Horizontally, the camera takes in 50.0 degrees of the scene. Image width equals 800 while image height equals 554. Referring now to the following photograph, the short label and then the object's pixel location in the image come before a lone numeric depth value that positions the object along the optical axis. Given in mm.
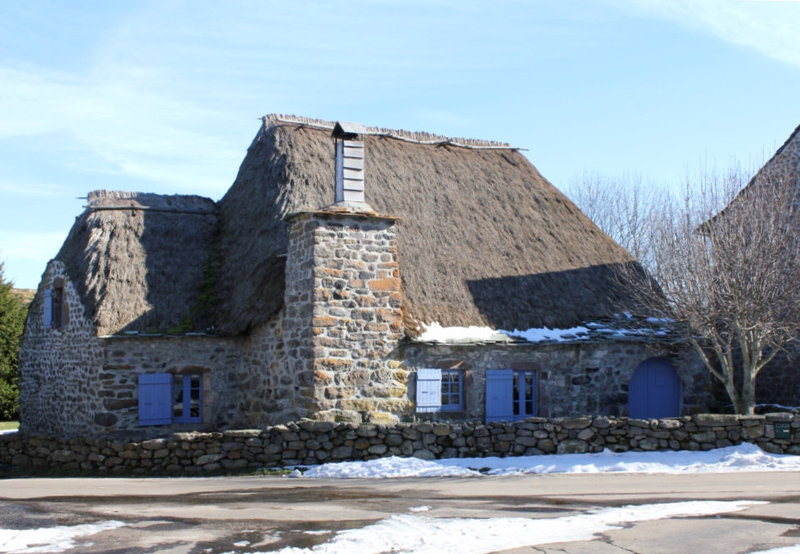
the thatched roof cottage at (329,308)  16000
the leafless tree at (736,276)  16312
